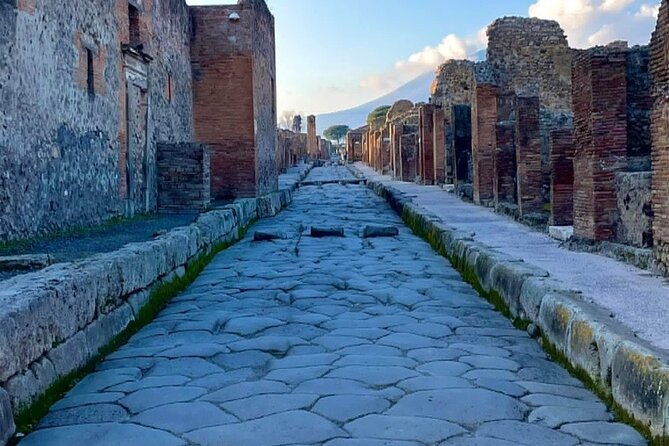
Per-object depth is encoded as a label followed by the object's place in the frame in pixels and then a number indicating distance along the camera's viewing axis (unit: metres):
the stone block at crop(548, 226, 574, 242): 8.26
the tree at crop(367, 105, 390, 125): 70.69
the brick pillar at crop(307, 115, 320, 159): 65.06
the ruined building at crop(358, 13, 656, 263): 7.18
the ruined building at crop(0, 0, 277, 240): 7.85
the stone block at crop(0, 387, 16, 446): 3.00
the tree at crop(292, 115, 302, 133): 101.69
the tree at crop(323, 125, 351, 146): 116.81
